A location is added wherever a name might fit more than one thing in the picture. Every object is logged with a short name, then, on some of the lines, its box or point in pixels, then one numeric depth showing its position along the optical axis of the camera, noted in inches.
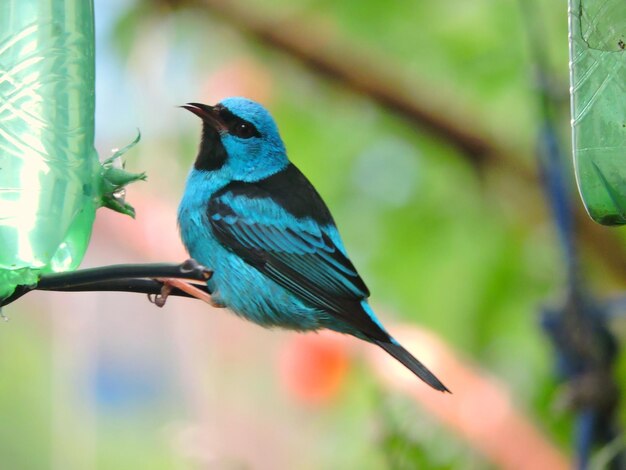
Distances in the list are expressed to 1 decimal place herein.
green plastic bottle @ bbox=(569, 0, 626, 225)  185.9
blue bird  239.5
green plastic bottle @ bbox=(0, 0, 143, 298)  205.8
